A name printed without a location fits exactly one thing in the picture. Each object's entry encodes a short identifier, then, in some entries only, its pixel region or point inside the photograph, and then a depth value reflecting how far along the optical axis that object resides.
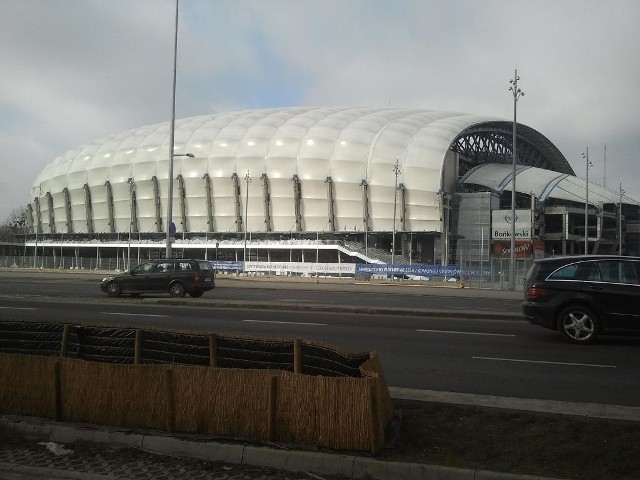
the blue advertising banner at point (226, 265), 59.12
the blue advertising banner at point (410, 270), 45.56
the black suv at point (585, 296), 11.85
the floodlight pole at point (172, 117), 32.66
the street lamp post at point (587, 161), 55.31
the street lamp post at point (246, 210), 71.26
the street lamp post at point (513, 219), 34.66
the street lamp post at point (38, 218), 96.94
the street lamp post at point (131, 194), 83.44
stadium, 71.12
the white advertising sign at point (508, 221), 62.78
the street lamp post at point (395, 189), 63.42
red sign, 42.09
